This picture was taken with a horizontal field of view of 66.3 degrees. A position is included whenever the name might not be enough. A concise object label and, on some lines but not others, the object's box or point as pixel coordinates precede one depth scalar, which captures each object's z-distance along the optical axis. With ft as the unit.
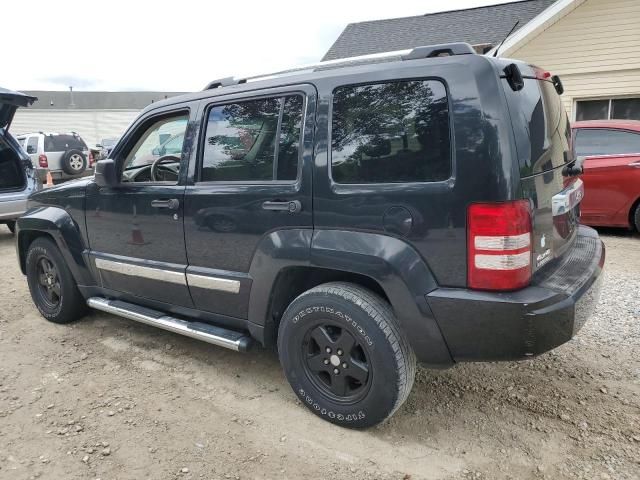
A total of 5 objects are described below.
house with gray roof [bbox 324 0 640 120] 33.65
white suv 45.91
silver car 24.56
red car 20.89
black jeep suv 7.29
